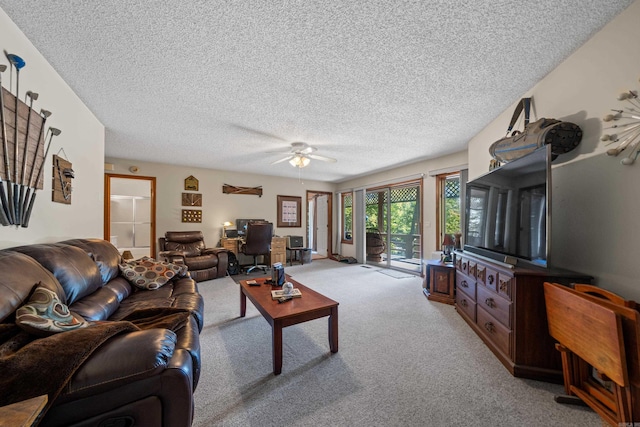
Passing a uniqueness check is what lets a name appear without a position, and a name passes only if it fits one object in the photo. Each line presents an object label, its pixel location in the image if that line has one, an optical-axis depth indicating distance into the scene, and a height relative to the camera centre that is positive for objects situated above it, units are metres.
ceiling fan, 3.75 +1.03
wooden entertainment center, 1.69 -0.78
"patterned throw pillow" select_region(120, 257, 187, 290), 2.40 -0.63
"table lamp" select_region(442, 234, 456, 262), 3.49 -0.47
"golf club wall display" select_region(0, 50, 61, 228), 1.44 +0.29
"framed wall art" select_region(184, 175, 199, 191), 5.43 +0.70
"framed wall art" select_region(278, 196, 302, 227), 6.69 +0.11
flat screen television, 1.65 +0.05
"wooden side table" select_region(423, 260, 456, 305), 3.21 -0.91
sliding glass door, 5.34 -0.23
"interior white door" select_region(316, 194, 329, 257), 7.54 -0.30
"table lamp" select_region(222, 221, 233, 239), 5.76 -0.29
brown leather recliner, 4.32 -0.76
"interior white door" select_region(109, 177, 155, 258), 5.00 -0.07
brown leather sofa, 0.76 -0.54
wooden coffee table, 1.77 -0.78
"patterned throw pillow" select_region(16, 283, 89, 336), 0.94 -0.44
